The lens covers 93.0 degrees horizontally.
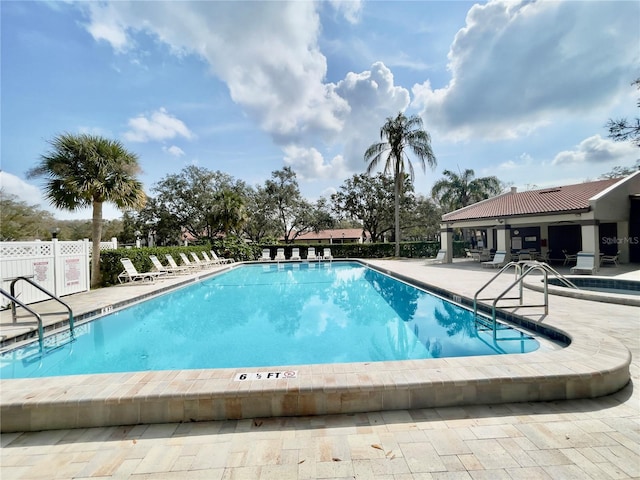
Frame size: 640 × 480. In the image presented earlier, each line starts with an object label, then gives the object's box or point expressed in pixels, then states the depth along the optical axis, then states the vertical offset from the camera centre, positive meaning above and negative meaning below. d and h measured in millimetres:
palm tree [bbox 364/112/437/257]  23516 +7642
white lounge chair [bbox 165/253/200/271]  15491 -861
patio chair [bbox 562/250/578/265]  17125 -978
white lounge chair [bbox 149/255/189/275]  14117 -1058
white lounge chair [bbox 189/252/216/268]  18078 -969
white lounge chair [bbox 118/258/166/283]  12391 -1128
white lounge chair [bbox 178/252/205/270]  17064 -967
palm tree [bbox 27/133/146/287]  10914 +2708
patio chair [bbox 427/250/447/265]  21316 -907
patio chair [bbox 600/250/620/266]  15020 -879
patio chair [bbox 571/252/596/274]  12789 -950
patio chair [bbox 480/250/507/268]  16720 -965
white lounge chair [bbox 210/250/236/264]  20297 -968
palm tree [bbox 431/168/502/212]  31062 +5699
